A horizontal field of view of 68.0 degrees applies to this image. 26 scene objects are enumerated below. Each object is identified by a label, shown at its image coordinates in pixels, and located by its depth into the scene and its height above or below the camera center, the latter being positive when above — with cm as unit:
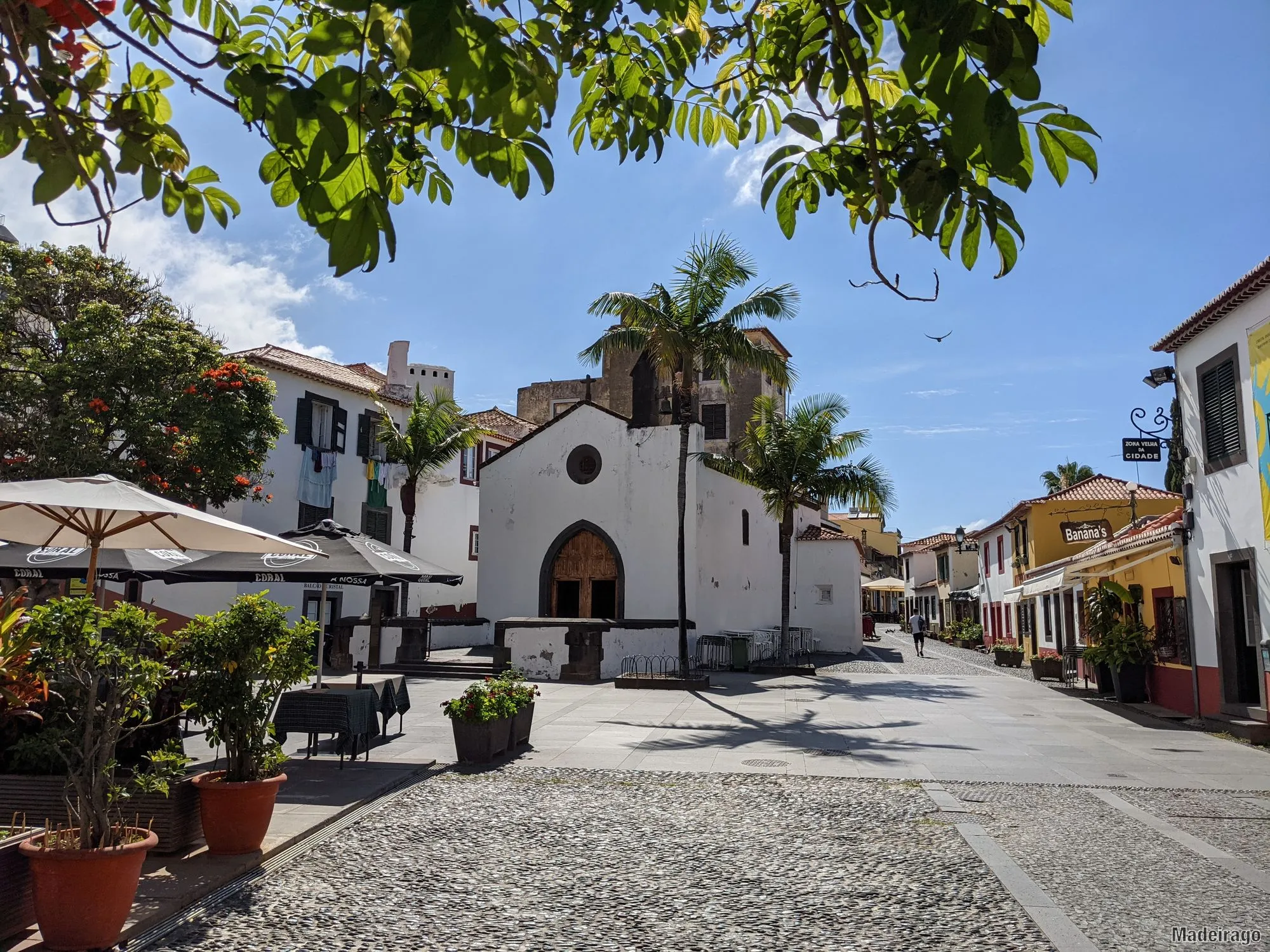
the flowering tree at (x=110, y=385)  1897 +466
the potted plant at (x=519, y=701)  1095 -105
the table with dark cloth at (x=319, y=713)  946 -103
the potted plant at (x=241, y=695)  605 -55
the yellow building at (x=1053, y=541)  2633 +222
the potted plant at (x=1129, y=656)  1764 -75
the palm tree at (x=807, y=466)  2495 +391
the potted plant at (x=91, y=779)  448 -85
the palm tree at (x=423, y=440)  2747 +503
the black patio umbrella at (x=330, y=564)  1130 +58
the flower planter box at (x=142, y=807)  586 -125
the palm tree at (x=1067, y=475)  5825 +891
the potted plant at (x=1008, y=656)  2984 -129
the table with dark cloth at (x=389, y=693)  1116 -101
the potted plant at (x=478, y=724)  1017 -121
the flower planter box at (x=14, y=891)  453 -137
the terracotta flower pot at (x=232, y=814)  612 -132
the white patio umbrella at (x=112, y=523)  753 +79
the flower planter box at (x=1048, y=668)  2412 -136
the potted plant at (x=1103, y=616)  1844 -1
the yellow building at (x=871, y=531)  8069 +726
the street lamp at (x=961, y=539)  3775 +302
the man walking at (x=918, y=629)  3359 -53
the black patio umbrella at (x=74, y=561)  1191 +62
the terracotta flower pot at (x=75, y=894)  448 -134
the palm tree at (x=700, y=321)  2077 +646
